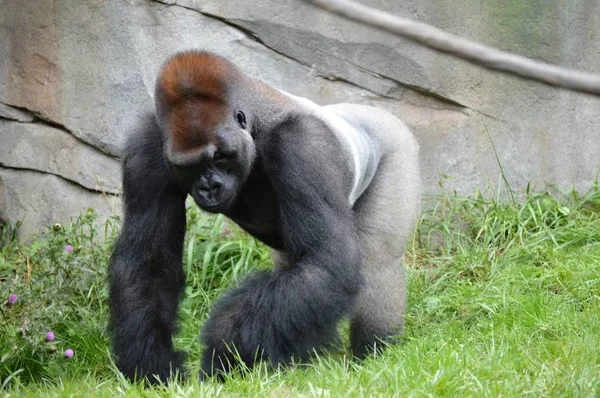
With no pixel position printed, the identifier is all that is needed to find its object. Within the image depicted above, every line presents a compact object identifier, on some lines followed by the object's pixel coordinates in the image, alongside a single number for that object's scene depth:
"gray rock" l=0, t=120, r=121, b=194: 11.92
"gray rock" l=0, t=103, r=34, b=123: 12.25
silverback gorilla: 7.02
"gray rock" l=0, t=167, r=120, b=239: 12.09
